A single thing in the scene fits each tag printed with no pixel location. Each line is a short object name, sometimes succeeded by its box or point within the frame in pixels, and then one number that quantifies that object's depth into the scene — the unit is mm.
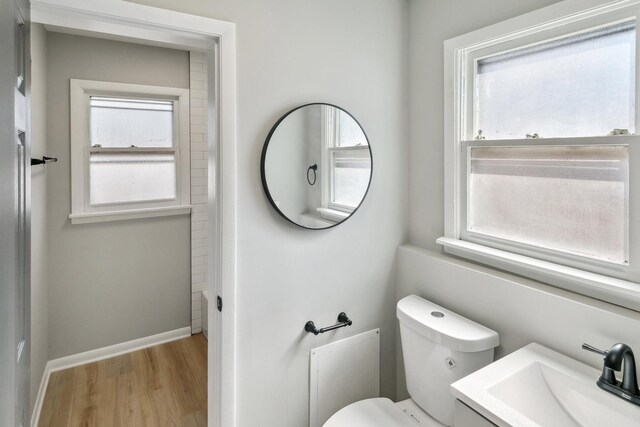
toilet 1396
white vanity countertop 1020
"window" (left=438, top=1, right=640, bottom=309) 1206
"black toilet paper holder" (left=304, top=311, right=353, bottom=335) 1638
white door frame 1267
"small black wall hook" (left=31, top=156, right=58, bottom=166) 1761
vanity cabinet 1028
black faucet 1019
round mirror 1513
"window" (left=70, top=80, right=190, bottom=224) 2561
